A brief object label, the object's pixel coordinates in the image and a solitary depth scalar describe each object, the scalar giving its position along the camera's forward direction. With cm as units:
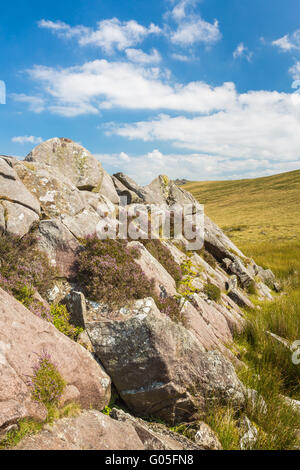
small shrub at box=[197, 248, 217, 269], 1427
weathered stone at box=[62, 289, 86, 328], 592
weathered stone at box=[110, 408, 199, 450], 423
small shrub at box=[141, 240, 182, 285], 960
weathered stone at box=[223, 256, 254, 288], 1491
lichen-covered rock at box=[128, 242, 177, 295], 783
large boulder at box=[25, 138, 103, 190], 1305
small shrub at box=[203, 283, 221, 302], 1012
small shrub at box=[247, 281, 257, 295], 1445
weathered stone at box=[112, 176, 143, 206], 1606
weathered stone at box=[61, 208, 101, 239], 806
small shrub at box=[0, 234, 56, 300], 563
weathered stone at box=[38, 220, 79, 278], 721
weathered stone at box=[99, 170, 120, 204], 1419
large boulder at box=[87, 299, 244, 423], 518
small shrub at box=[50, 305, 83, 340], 559
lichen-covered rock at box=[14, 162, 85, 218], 920
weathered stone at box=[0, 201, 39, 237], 694
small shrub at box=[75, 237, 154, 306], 648
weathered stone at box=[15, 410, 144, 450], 359
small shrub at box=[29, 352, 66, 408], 402
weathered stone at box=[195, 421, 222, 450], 447
